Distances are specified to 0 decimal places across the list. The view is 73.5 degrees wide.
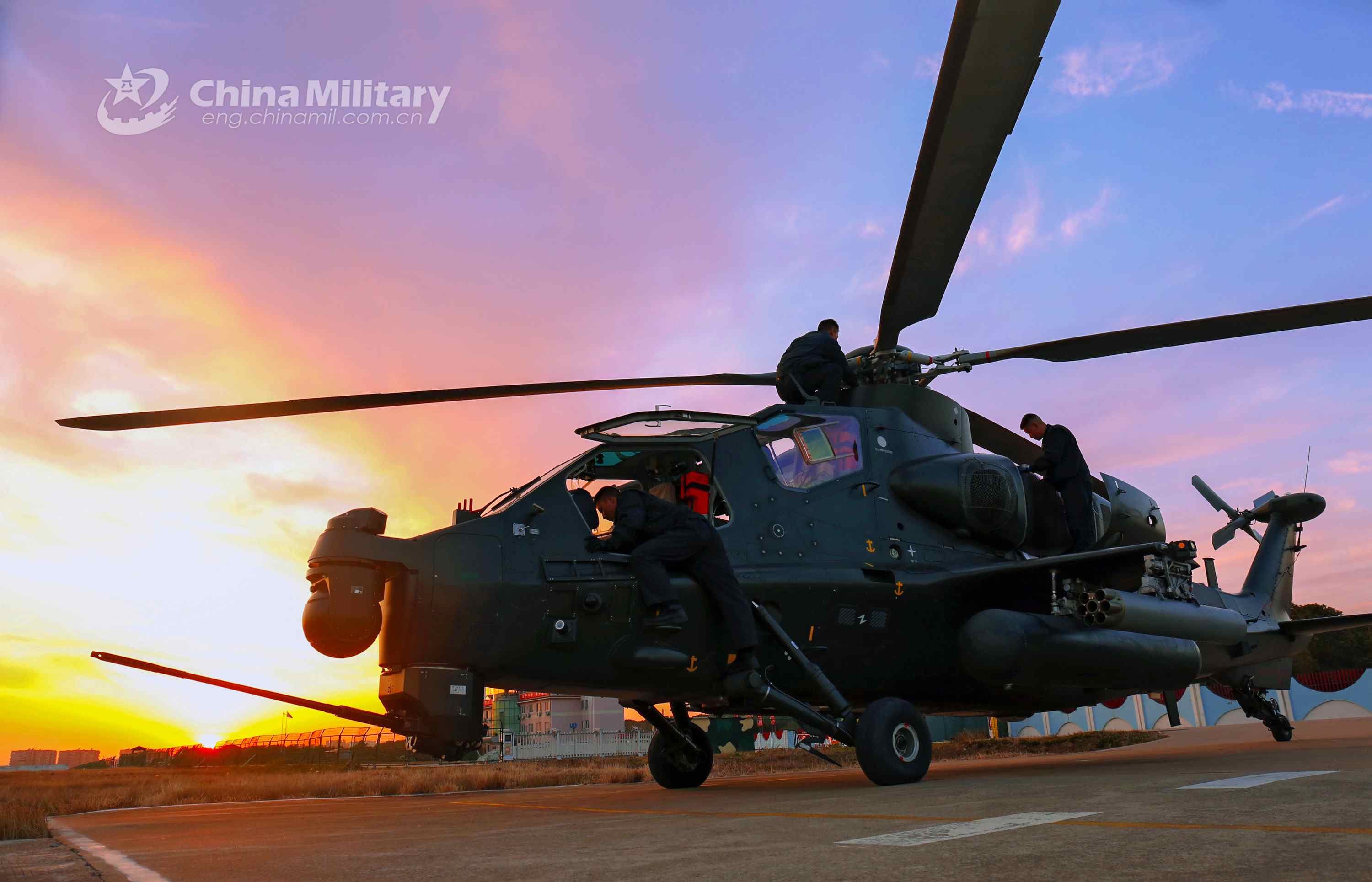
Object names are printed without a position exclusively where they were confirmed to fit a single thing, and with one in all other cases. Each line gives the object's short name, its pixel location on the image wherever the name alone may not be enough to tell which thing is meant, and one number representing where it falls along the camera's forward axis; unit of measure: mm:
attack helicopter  7023
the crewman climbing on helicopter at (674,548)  7715
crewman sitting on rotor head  10508
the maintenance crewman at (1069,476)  10711
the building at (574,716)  75062
